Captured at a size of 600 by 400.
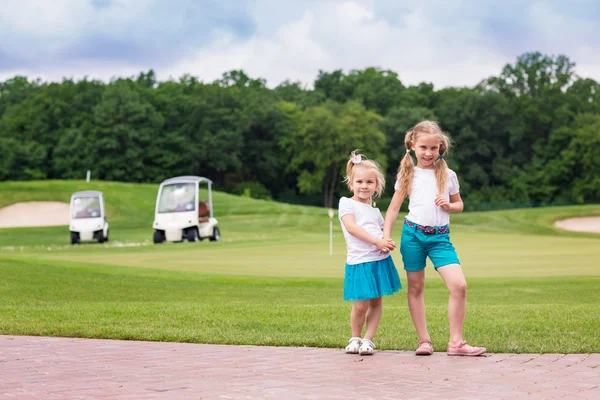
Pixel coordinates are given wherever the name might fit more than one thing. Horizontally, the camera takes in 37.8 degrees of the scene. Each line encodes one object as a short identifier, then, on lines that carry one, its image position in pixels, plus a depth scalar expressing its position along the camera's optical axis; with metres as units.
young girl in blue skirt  6.70
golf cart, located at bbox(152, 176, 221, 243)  29.48
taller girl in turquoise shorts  6.61
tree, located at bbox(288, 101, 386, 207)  76.22
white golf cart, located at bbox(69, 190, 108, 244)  31.22
